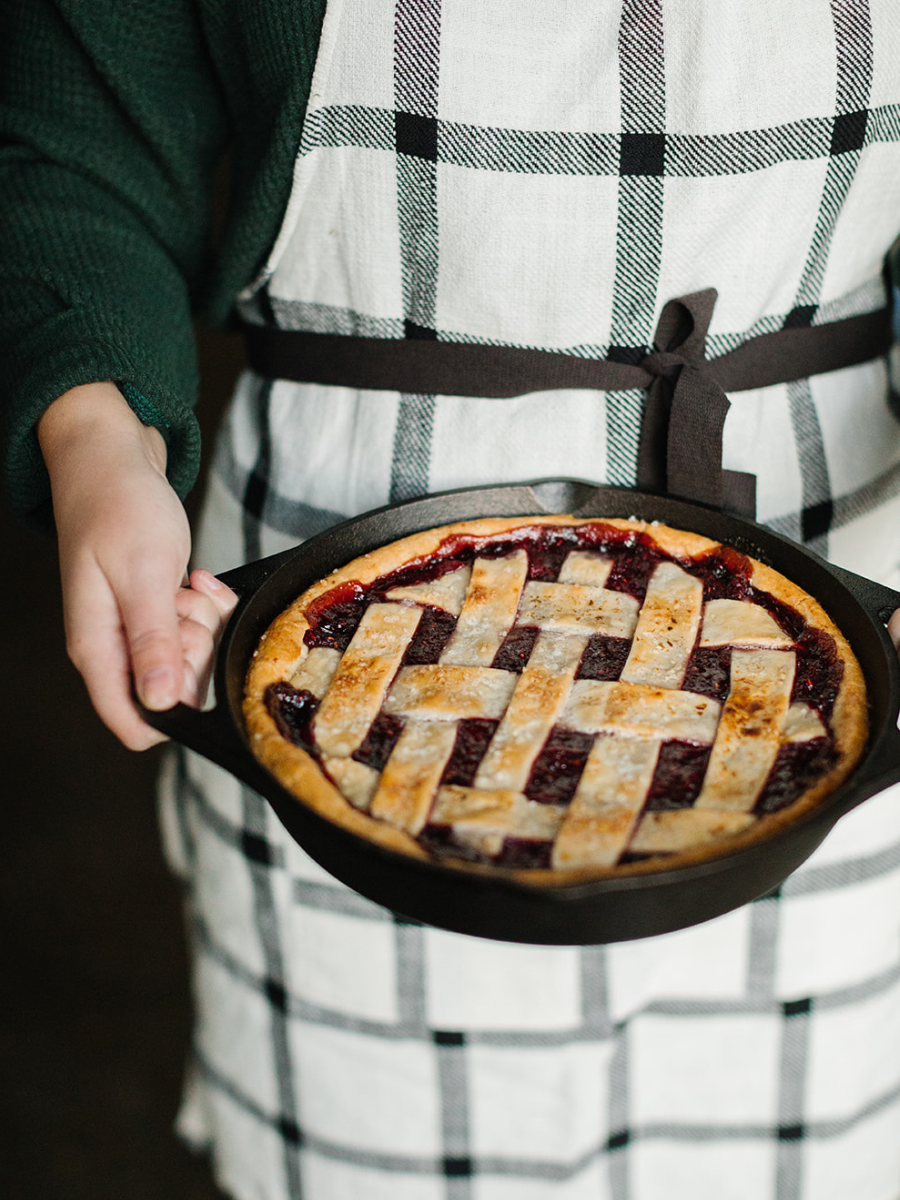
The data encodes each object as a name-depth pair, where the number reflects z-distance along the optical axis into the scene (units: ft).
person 2.75
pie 2.43
